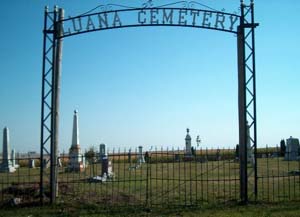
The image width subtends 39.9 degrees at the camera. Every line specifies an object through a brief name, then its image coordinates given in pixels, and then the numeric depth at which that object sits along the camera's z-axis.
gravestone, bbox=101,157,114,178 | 18.70
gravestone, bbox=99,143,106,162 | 28.73
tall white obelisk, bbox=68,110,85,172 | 23.34
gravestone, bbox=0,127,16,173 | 25.03
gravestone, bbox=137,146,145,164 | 26.00
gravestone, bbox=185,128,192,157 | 31.78
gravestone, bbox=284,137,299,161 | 27.78
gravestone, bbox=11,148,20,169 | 26.62
